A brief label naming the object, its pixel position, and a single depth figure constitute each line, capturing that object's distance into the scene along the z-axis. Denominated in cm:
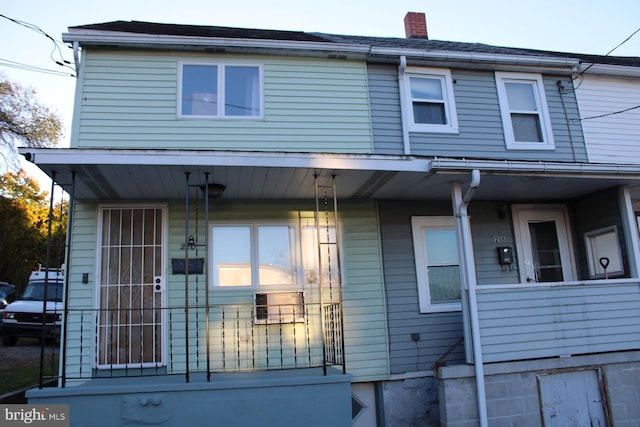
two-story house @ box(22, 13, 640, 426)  569
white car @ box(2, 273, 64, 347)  1027
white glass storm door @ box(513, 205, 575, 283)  770
